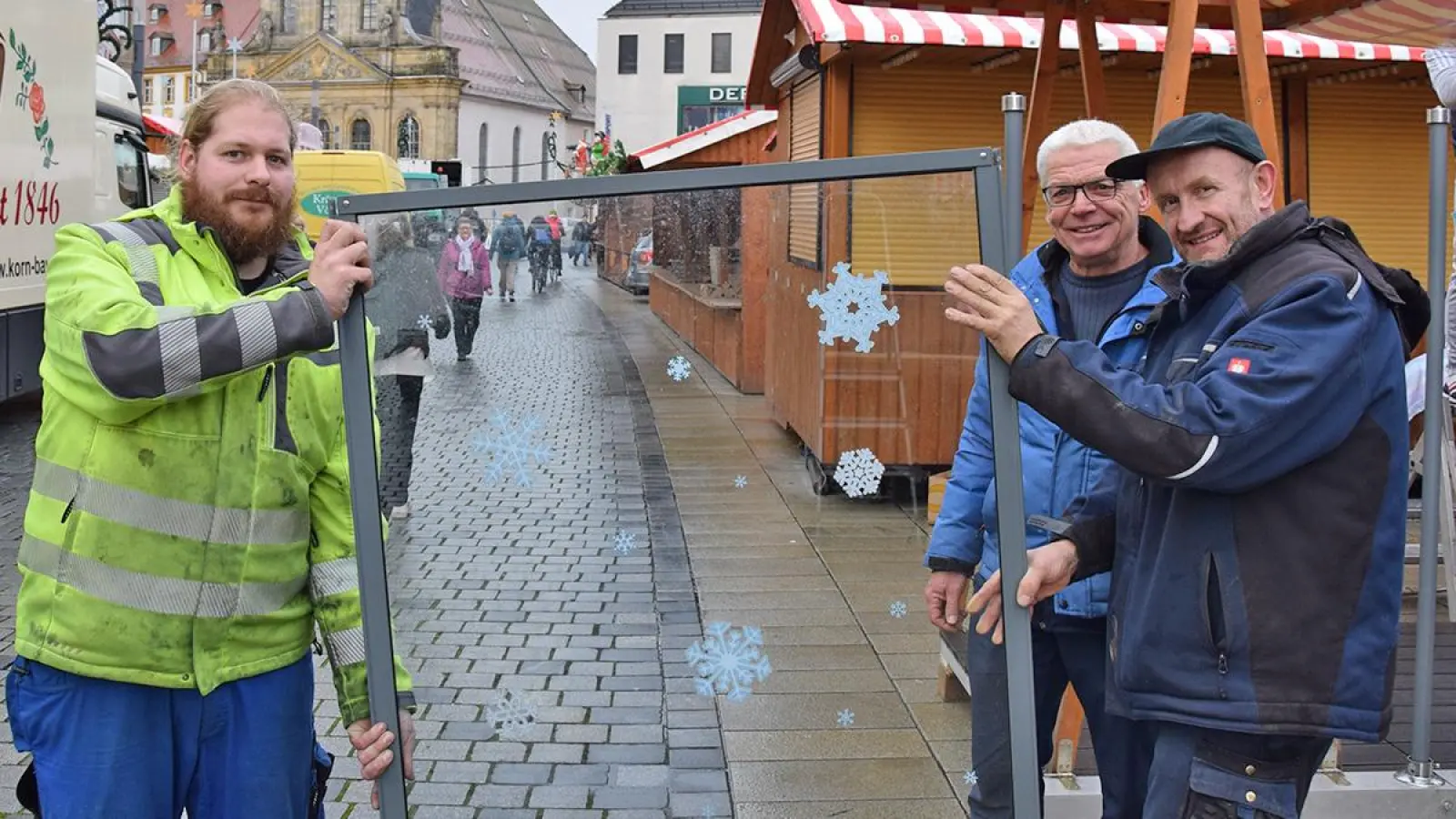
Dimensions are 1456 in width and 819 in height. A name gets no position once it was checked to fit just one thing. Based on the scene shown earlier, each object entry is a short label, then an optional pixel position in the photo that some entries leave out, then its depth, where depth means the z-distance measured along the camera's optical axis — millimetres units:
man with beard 1923
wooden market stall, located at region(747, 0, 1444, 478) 6902
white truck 8336
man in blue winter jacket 2523
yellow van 17688
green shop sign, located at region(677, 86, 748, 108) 50200
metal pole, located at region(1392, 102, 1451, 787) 3338
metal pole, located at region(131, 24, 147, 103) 18678
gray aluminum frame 1927
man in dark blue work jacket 1863
